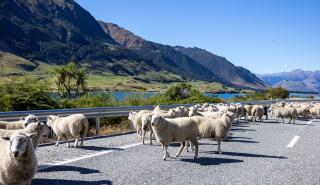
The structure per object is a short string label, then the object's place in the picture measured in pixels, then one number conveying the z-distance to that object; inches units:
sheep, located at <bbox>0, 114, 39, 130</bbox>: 458.1
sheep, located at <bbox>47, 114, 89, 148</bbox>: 514.6
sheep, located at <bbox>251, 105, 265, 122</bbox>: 1062.4
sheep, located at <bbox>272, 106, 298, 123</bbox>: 1032.8
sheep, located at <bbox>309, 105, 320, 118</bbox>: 1278.4
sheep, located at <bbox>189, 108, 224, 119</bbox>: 684.8
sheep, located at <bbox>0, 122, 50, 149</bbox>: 389.7
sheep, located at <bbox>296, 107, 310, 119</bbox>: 1176.2
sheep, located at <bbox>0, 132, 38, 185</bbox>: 286.8
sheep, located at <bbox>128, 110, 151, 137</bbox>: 625.6
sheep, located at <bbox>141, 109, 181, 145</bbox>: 572.4
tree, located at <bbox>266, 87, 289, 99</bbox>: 2738.9
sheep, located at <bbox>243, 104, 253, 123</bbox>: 1084.6
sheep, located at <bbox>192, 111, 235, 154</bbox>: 512.4
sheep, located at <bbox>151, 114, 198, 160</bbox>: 465.7
